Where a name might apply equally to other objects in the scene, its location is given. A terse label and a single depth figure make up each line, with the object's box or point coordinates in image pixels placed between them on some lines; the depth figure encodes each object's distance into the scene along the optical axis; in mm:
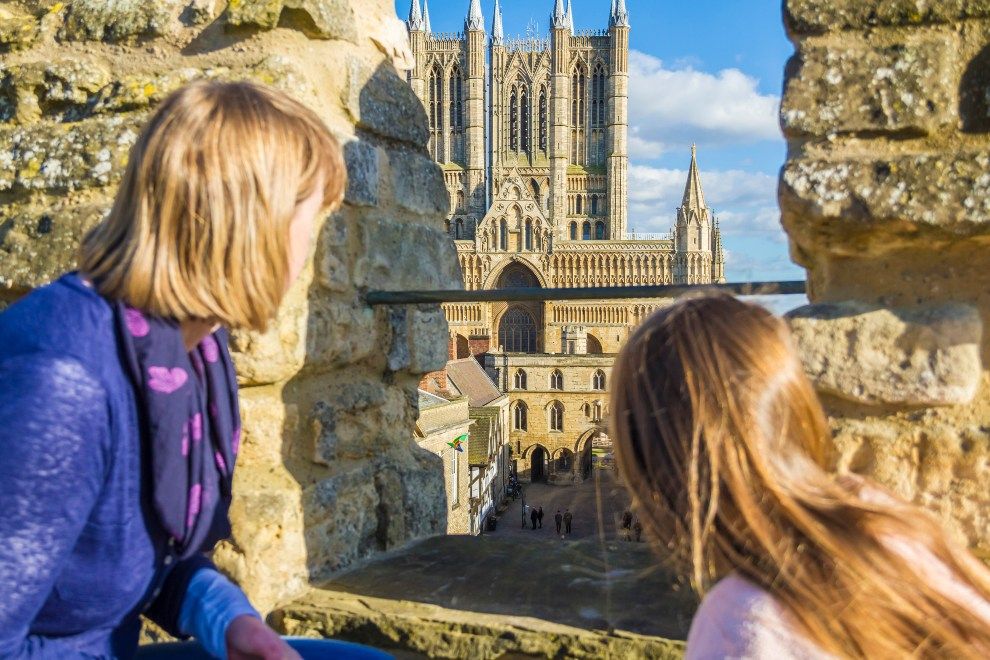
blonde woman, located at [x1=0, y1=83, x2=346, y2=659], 1043
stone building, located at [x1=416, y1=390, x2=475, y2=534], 17047
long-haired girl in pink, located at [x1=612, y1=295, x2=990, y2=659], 1017
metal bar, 1875
